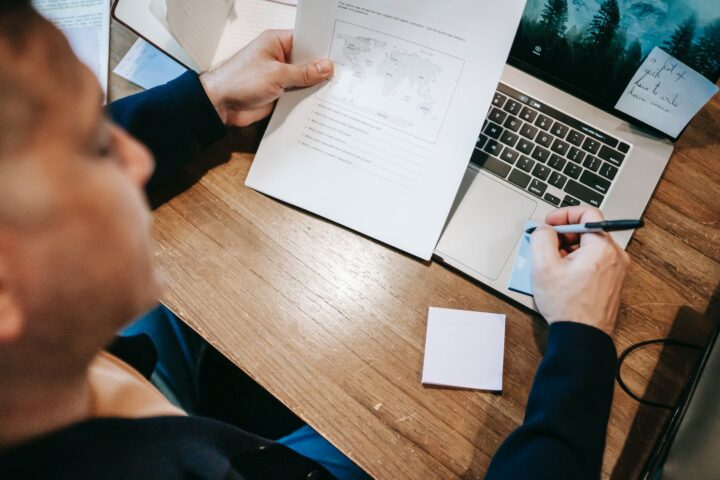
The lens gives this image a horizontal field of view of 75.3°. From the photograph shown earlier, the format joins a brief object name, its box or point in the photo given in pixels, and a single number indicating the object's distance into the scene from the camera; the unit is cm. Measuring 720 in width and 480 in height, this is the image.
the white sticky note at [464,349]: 58
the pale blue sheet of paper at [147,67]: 73
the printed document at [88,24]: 74
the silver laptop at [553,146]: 62
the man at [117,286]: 25
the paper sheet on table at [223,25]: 66
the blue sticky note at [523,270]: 61
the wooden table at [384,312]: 57
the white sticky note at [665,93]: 57
